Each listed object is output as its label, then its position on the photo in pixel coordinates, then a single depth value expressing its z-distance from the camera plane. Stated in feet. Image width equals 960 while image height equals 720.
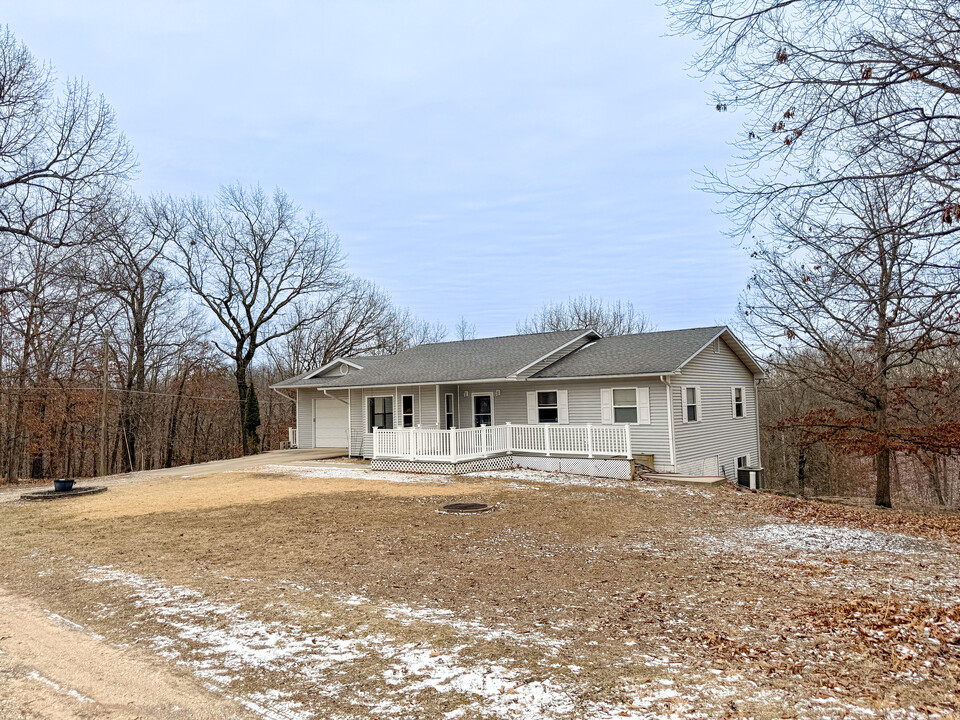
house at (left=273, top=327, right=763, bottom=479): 54.70
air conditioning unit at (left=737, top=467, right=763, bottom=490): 55.17
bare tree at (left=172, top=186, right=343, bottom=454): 97.45
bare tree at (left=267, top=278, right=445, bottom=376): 116.78
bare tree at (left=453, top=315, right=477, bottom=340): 169.07
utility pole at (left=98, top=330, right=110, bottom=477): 62.13
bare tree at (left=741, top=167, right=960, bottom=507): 23.59
